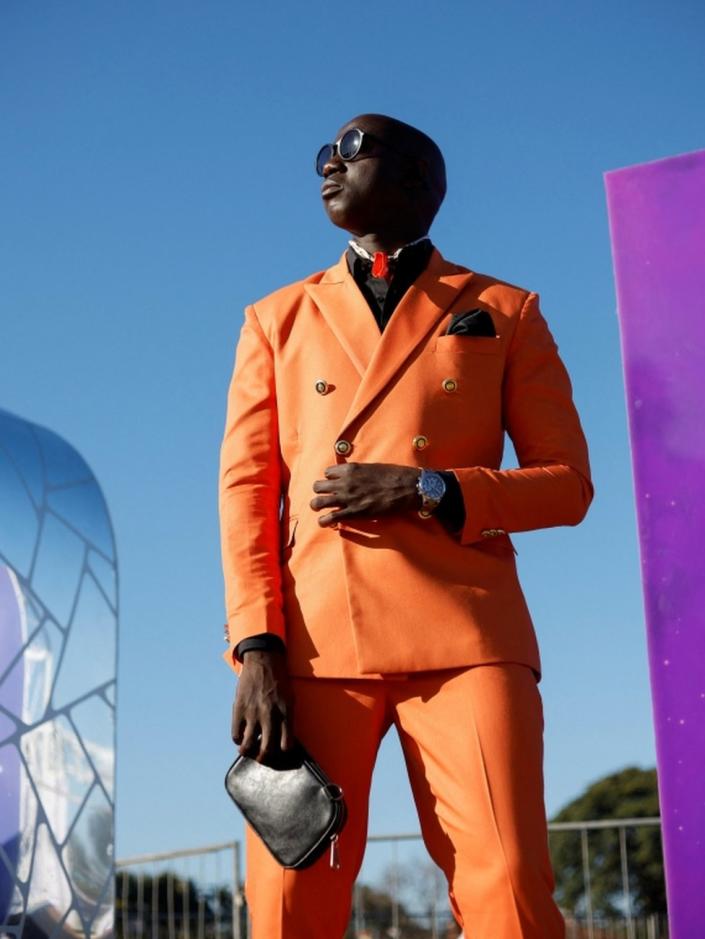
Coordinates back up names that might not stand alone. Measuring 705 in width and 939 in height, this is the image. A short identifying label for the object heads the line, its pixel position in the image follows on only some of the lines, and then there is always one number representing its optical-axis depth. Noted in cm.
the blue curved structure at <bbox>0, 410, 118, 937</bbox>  865
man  273
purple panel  311
